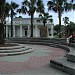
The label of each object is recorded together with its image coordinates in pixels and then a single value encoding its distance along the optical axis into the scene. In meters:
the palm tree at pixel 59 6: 13.34
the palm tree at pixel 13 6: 16.86
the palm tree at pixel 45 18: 19.73
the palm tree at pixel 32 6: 14.75
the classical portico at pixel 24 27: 22.80
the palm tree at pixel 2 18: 7.81
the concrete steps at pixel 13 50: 6.48
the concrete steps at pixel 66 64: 3.62
